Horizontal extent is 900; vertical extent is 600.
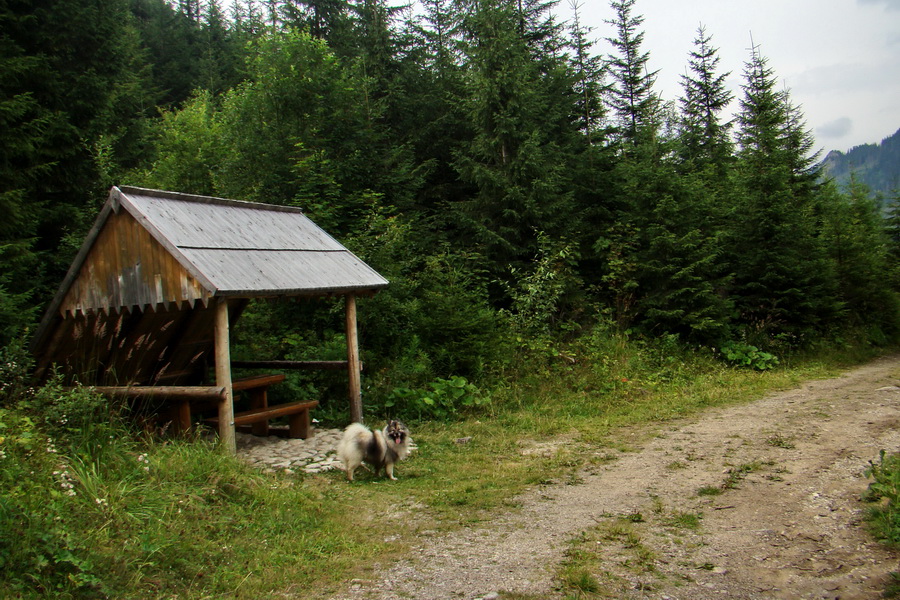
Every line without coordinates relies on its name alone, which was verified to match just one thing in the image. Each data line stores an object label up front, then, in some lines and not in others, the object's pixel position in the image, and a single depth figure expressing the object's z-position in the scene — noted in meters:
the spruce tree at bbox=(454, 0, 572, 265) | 15.08
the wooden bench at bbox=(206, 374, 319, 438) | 7.93
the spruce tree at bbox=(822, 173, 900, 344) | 18.38
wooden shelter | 6.61
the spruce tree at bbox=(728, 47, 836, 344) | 16.12
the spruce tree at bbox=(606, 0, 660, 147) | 21.38
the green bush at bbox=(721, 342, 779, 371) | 14.41
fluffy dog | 6.65
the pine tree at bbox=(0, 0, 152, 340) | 9.55
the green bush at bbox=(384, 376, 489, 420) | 9.95
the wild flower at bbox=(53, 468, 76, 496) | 4.21
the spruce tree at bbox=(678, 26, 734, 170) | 22.78
